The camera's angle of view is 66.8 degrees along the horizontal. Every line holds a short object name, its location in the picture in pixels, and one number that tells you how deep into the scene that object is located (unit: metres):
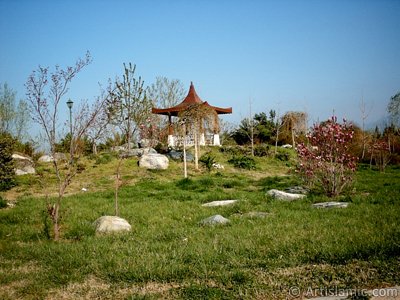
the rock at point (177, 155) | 22.67
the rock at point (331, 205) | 7.50
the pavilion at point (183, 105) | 26.12
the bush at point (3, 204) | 9.76
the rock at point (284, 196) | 9.02
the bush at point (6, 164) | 14.70
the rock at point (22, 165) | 18.53
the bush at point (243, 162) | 21.28
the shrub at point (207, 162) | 19.94
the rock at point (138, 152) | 22.40
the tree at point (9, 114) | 31.06
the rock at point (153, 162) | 19.42
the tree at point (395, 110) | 33.53
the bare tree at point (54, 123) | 5.98
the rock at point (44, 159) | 24.86
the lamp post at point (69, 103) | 16.99
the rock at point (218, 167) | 20.67
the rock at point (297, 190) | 10.93
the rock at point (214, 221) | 6.24
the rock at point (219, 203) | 8.58
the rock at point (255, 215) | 6.69
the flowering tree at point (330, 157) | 9.63
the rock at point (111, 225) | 6.17
